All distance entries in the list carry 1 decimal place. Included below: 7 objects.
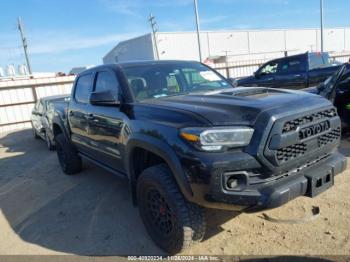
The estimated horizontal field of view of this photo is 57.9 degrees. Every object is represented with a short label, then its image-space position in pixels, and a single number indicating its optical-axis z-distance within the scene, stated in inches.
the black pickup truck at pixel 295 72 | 399.1
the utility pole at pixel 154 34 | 1393.5
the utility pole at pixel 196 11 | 846.6
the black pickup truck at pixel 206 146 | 96.2
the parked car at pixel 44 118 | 304.0
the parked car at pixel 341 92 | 212.8
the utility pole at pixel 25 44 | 1246.3
